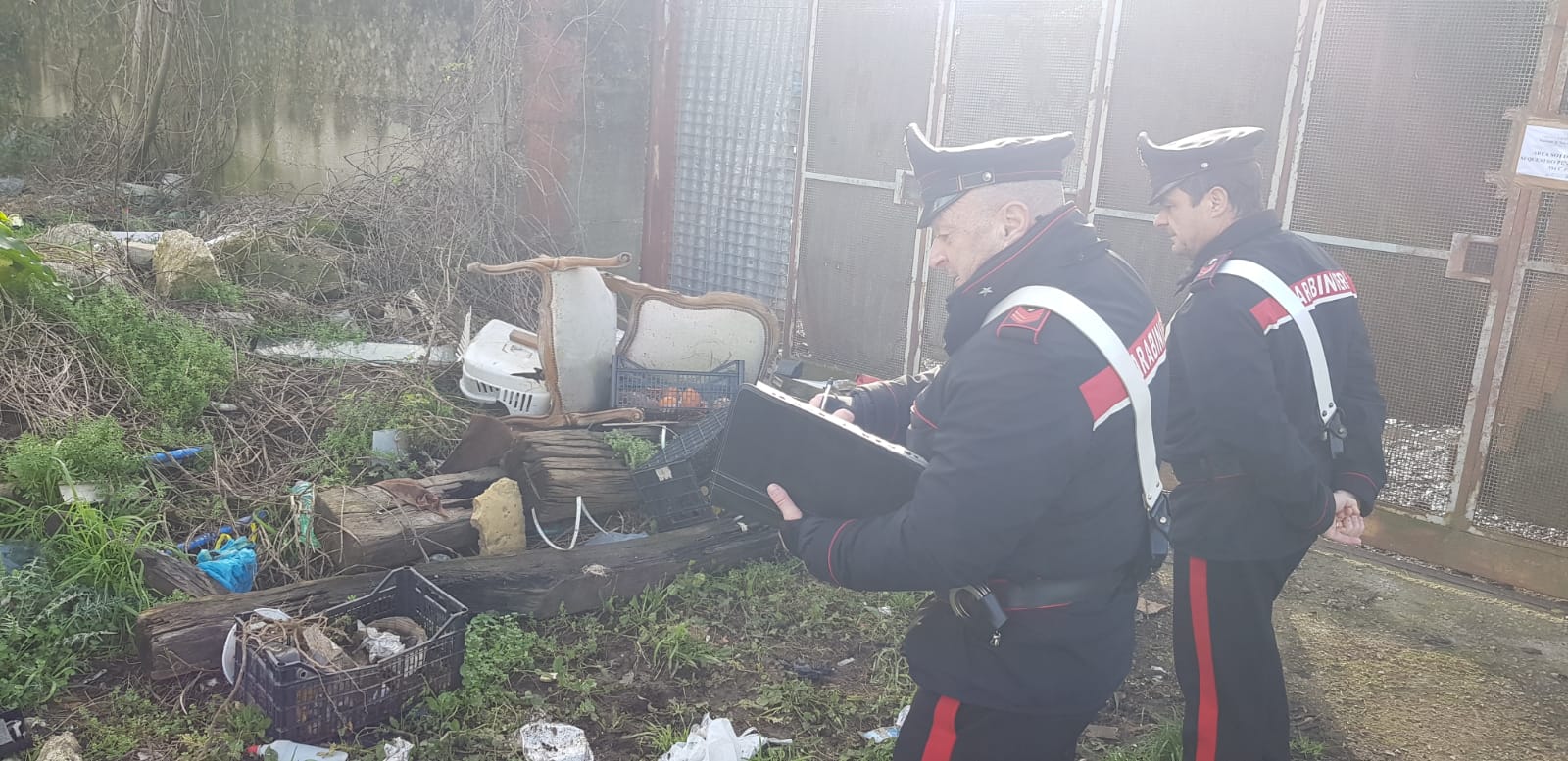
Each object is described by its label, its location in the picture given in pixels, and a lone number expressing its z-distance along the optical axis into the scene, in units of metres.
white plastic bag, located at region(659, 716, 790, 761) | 3.39
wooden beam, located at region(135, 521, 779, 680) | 3.55
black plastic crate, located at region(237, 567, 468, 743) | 3.28
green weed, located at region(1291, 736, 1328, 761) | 3.69
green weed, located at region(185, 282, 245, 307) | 6.58
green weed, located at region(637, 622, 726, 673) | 4.04
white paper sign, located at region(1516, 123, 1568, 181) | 4.55
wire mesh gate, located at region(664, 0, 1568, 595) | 4.71
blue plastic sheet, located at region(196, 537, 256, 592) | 4.07
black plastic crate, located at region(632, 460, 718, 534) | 4.87
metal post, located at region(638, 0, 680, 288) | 7.80
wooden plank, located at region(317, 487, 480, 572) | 4.24
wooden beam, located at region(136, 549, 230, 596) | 3.87
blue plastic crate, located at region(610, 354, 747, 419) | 5.56
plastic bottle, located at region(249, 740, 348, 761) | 3.26
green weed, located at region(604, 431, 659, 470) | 5.04
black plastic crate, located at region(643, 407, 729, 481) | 4.85
